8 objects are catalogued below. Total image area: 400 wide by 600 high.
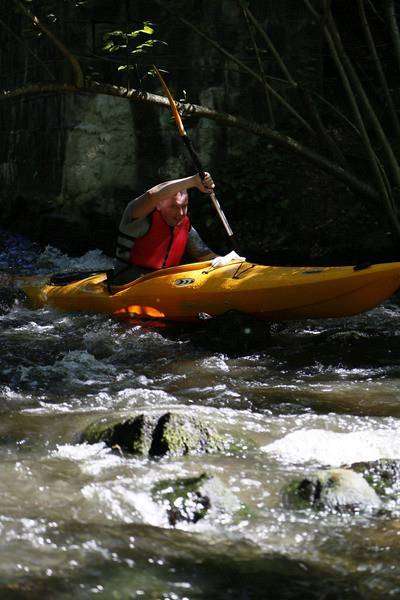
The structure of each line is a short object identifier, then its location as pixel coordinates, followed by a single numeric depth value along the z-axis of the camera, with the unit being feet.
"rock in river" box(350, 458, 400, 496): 17.93
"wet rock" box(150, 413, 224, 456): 20.45
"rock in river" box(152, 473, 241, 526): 17.02
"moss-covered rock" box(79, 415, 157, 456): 20.59
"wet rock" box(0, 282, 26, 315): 43.34
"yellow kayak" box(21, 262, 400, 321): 33.71
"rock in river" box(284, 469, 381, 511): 17.25
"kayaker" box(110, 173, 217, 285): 37.88
